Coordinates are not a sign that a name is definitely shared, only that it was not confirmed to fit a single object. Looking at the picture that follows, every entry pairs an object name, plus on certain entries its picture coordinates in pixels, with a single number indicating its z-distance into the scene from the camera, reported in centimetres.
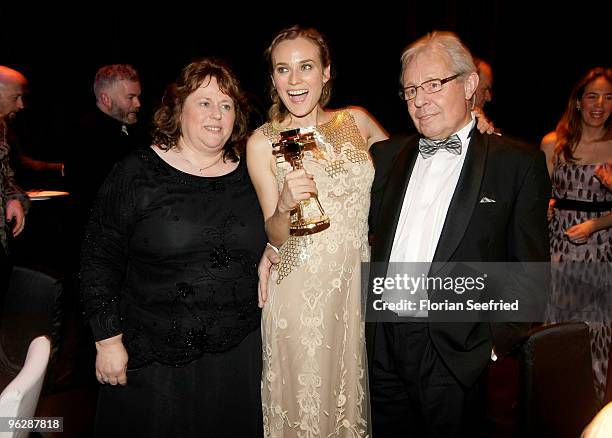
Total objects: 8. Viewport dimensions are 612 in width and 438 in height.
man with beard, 457
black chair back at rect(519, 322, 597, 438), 184
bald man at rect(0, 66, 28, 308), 406
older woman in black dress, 227
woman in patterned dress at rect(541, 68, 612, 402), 376
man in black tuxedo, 218
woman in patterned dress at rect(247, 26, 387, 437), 243
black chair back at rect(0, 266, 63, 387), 237
